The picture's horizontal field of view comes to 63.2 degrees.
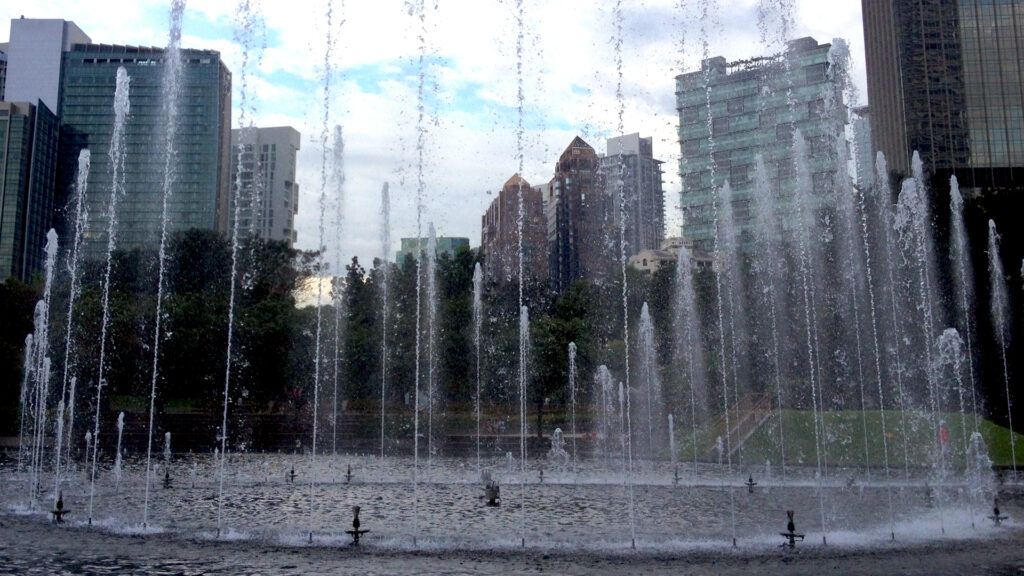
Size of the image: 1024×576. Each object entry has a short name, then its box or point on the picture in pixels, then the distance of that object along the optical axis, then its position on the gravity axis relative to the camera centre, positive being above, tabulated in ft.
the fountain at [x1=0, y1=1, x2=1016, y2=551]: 63.87 -0.71
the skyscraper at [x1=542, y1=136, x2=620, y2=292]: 303.48 +74.83
